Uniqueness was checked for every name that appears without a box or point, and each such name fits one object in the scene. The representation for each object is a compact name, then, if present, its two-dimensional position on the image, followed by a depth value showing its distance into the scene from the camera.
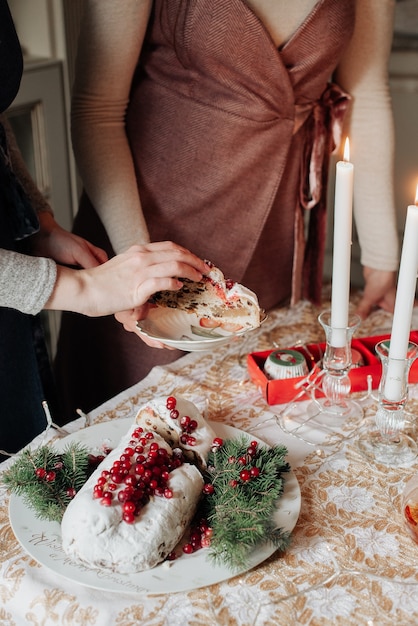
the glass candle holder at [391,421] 0.91
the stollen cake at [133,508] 0.70
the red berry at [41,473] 0.81
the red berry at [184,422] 0.86
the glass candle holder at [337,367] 1.01
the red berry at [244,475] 0.81
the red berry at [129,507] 0.71
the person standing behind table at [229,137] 1.23
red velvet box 1.08
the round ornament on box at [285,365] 1.10
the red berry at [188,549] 0.75
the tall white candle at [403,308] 0.84
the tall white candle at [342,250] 0.92
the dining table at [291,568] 0.70
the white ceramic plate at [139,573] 0.71
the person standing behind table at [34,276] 0.96
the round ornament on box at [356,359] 1.14
